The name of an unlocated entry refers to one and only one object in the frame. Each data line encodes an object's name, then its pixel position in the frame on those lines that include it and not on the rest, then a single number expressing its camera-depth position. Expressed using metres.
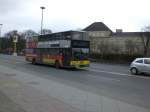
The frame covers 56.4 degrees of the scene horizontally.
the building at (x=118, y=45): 25.29
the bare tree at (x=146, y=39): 24.15
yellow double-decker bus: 12.90
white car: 10.95
